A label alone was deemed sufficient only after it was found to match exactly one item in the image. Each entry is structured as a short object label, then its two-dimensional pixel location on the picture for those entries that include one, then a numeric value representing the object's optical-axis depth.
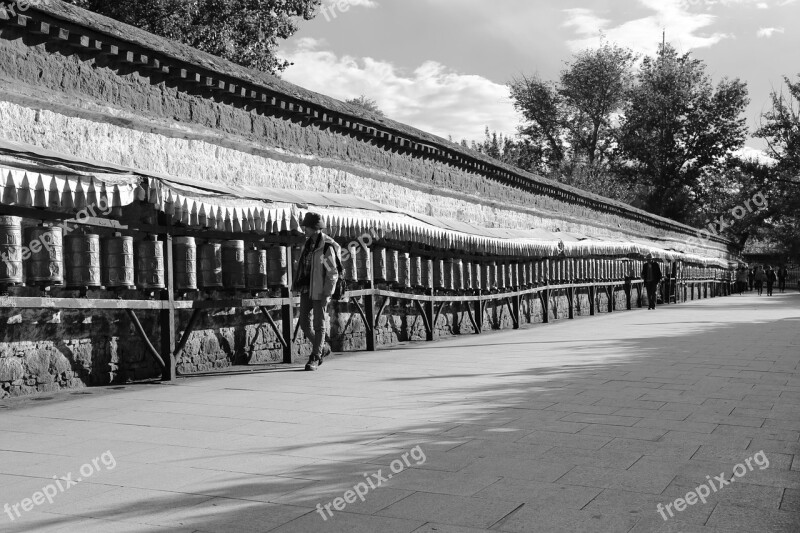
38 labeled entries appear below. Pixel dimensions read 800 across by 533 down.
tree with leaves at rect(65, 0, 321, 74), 21.54
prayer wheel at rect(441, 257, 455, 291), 14.92
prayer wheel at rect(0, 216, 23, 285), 7.01
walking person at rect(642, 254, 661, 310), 26.52
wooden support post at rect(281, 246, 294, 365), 10.24
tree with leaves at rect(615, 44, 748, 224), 57.12
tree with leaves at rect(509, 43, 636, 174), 60.34
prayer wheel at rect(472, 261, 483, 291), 16.23
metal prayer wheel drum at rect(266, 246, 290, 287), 10.19
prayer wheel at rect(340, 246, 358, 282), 11.76
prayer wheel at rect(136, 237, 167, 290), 8.37
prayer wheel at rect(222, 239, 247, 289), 9.63
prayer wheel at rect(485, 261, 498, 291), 16.88
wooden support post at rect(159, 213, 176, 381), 8.55
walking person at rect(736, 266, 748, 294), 48.50
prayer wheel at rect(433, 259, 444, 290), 14.68
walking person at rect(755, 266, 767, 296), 44.33
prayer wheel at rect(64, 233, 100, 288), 7.78
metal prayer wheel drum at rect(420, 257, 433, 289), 14.05
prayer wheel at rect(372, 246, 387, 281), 12.56
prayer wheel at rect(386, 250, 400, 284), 12.97
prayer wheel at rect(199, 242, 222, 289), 9.32
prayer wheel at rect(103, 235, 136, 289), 8.07
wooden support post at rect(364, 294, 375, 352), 12.08
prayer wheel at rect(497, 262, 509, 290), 17.47
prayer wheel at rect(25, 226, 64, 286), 7.39
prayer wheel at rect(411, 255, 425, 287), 13.73
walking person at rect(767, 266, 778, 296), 39.99
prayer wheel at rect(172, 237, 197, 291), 8.88
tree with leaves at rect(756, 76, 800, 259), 48.34
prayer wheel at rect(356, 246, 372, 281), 12.00
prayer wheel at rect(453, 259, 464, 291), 15.25
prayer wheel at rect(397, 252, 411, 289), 13.30
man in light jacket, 9.41
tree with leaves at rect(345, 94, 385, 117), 59.26
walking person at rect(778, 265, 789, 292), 51.34
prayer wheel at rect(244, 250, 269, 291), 9.84
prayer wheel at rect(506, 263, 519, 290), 18.03
